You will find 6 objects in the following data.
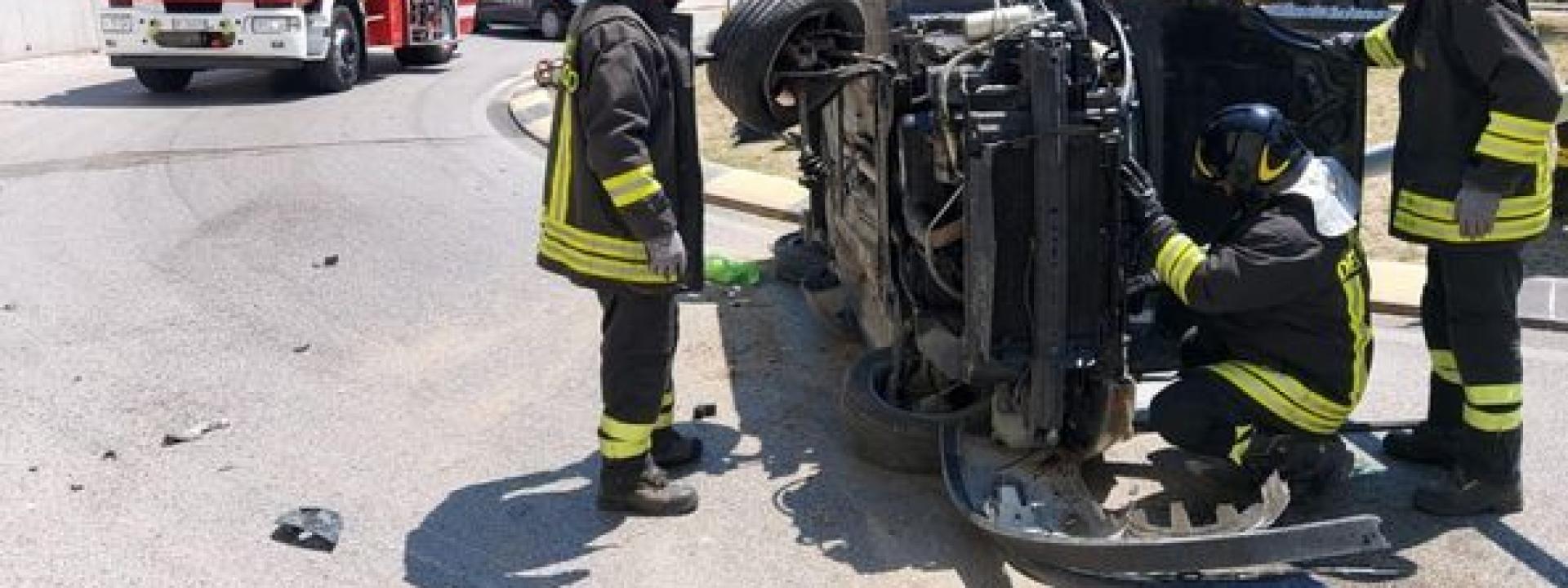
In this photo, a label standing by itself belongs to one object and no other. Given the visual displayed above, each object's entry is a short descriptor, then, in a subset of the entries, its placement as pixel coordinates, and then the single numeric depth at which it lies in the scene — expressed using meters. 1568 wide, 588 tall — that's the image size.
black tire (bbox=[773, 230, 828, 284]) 6.79
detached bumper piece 3.40
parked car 21.50
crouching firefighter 3.90
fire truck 13.07
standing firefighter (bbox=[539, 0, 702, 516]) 4.04
